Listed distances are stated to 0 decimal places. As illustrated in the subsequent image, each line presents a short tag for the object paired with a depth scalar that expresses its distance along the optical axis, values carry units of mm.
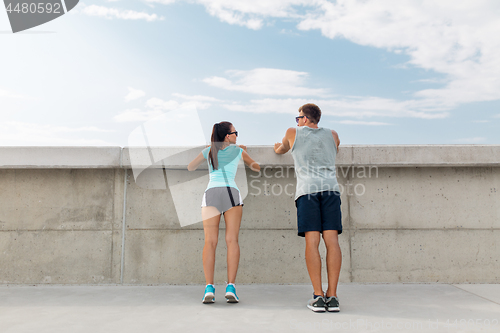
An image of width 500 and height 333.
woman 3664
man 3422
